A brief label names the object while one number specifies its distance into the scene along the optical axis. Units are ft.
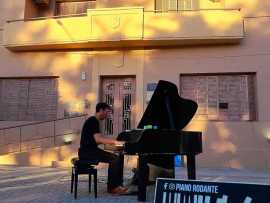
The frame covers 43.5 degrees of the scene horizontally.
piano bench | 18.21
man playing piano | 18.90
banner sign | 7.56
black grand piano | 17.02
